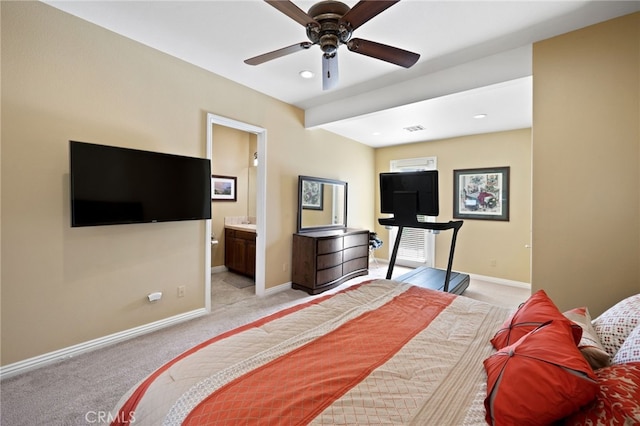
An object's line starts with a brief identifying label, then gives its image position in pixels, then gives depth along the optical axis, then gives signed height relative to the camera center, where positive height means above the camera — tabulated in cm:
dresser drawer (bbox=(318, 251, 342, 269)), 400 -75
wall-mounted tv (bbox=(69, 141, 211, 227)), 218 +22
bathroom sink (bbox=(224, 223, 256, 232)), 468 -29
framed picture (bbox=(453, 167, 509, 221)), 462 +33
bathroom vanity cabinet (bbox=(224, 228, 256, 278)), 452 -72
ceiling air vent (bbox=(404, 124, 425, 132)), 448 +142
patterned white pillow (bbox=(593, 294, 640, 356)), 113 -50
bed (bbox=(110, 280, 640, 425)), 83 -63
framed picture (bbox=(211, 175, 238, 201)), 502 +44
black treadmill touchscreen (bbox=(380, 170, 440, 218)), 262 +19
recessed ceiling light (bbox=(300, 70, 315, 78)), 307 +159
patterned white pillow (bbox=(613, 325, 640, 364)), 91 -48
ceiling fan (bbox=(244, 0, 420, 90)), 153 +116
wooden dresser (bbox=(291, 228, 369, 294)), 395 -74
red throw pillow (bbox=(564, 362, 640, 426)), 69 -51
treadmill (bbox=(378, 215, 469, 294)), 267 -96
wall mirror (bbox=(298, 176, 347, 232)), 434 +13
